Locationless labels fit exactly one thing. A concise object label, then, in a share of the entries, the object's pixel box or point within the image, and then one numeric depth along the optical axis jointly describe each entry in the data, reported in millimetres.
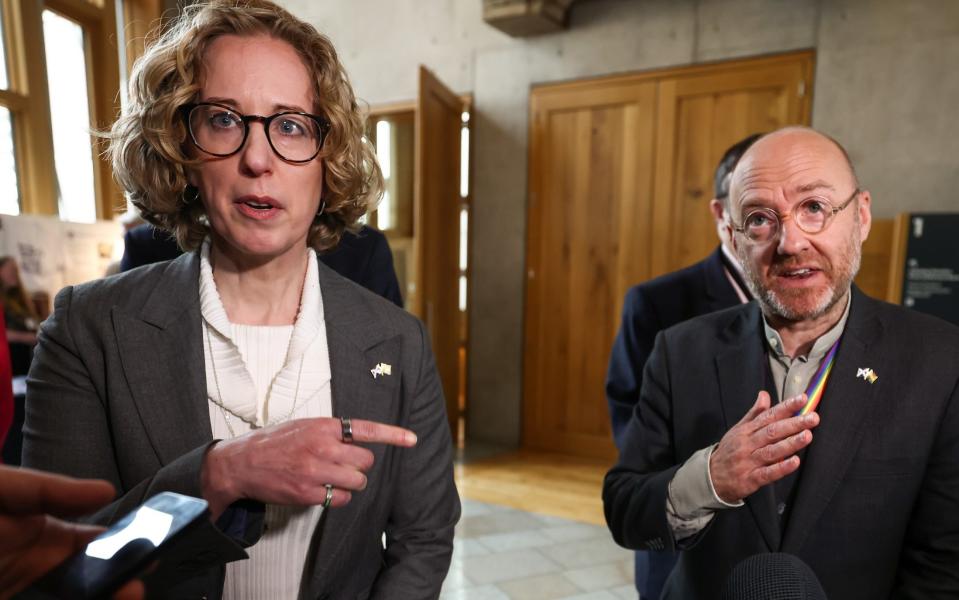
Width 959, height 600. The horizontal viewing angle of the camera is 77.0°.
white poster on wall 2742
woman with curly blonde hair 1002
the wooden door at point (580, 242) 4746
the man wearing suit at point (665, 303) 2150
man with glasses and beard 1229
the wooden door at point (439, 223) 4418
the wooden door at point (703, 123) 4195
